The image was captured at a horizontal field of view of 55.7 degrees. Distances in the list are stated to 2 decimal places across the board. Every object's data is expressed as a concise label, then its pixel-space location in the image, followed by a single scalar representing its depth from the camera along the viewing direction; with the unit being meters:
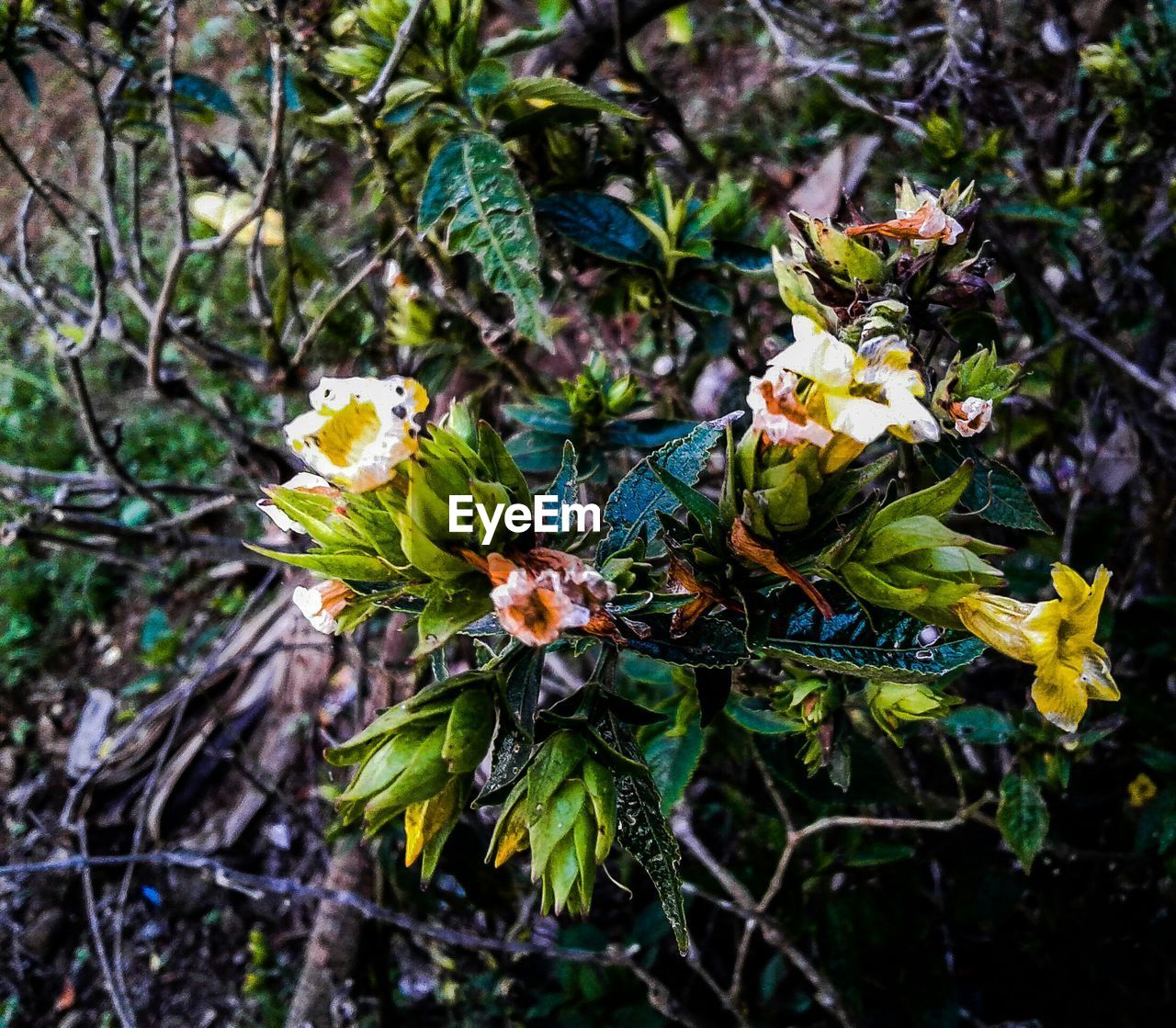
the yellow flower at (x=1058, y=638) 0.33
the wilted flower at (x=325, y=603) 0.36
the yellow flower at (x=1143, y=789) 0.64
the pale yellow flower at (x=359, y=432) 0.32
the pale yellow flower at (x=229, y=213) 0.86
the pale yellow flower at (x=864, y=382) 0.31
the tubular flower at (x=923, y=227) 0.38
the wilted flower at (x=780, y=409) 0.31
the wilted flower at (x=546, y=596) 0.31
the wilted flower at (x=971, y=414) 0.38
